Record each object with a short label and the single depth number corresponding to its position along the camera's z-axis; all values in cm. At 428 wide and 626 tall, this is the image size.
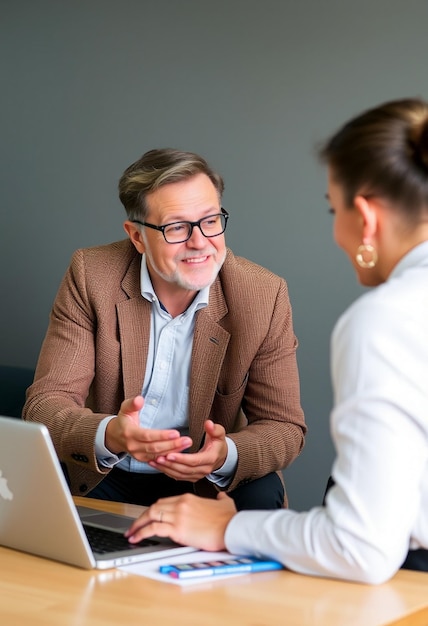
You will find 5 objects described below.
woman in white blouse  200
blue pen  210
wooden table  191
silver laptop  210
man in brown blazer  291
